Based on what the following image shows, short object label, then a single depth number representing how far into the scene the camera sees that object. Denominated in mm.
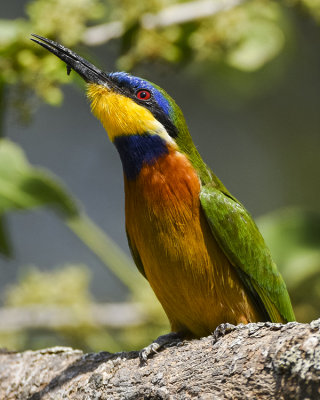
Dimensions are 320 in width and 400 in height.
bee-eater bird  5777
